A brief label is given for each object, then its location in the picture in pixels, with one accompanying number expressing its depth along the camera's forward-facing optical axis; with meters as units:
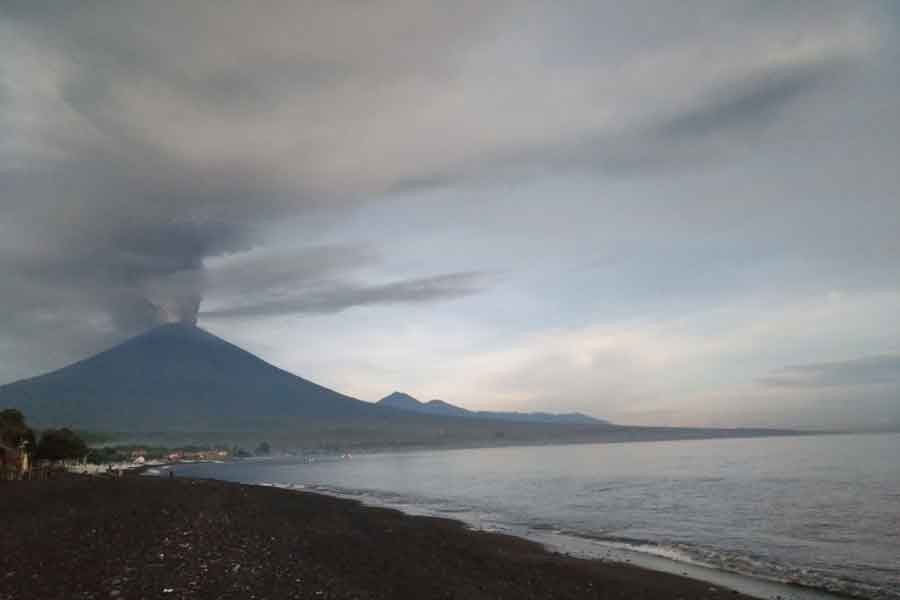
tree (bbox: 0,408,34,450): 55.03
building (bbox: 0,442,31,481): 46.47
